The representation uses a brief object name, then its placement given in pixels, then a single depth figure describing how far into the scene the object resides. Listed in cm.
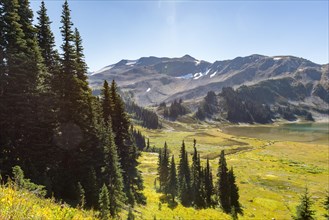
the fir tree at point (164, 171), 7037
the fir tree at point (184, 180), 6097
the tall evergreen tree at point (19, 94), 2577
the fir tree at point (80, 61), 3644
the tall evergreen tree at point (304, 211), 3041
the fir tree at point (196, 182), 5931
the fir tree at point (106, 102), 4159
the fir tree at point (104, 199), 2111
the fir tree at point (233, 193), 5978
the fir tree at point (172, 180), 5962
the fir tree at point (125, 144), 4175
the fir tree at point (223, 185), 6049
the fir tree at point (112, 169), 3047
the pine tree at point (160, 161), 7362
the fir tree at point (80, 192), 2295
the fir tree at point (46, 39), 3519
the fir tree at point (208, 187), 6263
